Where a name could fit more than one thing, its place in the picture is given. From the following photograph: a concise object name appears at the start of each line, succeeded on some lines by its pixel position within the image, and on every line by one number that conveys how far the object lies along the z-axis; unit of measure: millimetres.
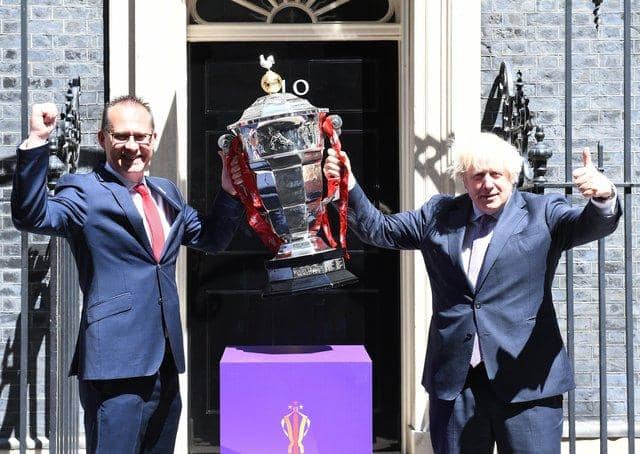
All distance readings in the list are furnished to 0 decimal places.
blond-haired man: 3031
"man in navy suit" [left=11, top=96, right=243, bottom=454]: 2988
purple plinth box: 3373
